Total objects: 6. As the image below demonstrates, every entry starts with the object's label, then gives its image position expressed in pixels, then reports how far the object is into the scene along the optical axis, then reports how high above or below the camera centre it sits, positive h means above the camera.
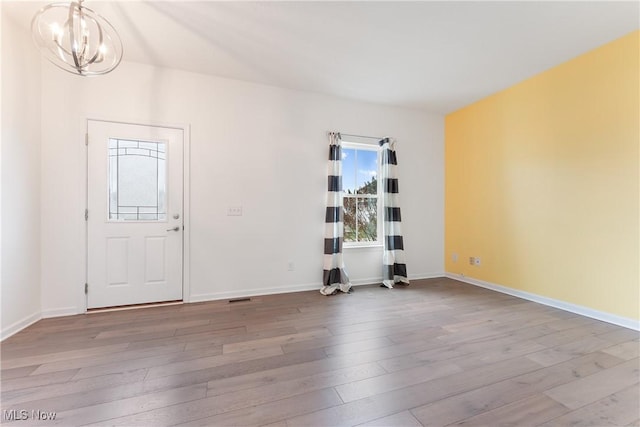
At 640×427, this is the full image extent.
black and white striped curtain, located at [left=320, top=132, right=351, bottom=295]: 3.50 -0.15
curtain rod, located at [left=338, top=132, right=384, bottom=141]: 3.76 +1.22
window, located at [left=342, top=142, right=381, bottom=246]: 3.93 +0.35
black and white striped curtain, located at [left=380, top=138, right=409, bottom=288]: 3.84 -0.05
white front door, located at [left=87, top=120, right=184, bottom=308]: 2.77 +0.01
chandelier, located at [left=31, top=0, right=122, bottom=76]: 1.83 +1.62
